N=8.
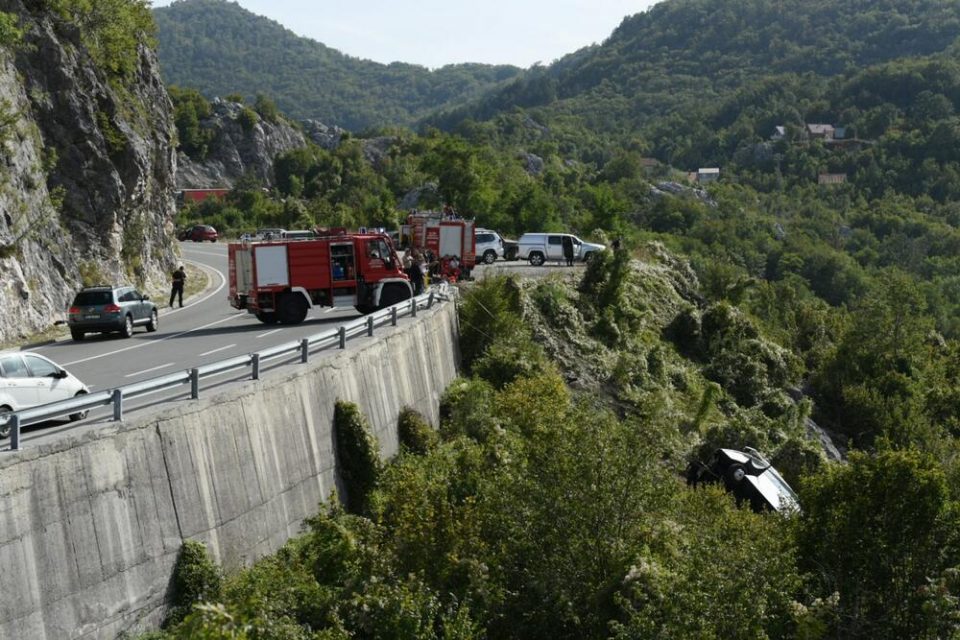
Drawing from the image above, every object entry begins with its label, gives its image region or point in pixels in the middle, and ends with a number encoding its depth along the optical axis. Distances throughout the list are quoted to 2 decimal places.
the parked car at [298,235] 32.88
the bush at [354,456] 20.34
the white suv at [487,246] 56.21
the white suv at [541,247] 55.94
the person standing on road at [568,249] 54.69
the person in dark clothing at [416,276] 36.41
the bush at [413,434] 24.47
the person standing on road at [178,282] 40.44
